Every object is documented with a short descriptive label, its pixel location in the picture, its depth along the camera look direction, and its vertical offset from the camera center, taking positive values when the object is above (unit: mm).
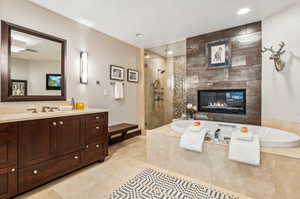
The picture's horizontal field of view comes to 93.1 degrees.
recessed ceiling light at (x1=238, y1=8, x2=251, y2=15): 2285 +1448
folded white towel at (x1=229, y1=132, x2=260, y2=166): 1491 -568
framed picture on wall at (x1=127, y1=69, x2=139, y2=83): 3757 +620
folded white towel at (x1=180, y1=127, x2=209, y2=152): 1825 -544
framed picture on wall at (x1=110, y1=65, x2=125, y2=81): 3297 +617
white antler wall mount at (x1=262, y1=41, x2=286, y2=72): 2277 +674
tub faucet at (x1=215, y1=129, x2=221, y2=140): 2088 -534
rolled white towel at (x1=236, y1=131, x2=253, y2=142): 1630 -436
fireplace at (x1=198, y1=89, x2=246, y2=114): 2902 -48
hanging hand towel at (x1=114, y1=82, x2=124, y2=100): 3342 +176
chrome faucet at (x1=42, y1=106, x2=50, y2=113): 2104 -152
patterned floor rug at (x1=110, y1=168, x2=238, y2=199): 1586 -1087
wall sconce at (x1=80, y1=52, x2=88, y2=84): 2662 +585
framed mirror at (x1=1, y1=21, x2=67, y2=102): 1853 +482
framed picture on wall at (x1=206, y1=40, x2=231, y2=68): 3000 +982
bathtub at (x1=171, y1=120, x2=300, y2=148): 1598 -500
